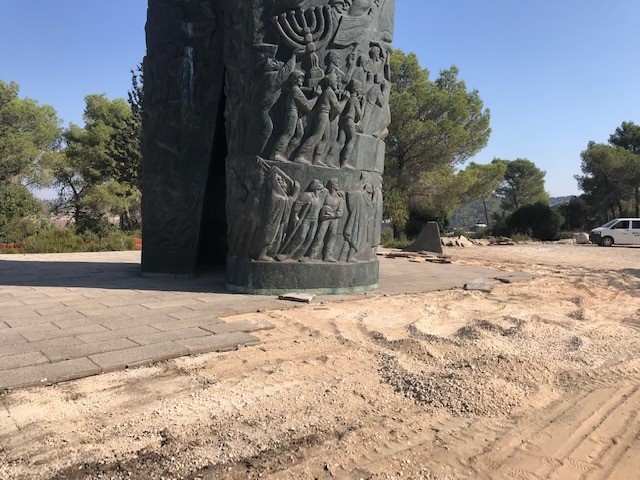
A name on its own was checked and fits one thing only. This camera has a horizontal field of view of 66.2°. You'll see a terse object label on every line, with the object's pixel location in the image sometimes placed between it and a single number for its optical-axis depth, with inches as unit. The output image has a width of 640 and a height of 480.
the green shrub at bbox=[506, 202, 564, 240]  1003.9
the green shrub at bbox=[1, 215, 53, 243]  571.8
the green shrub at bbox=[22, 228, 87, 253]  513.7
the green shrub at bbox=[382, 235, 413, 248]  693.3
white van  820.0
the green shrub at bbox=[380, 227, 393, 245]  764.3
